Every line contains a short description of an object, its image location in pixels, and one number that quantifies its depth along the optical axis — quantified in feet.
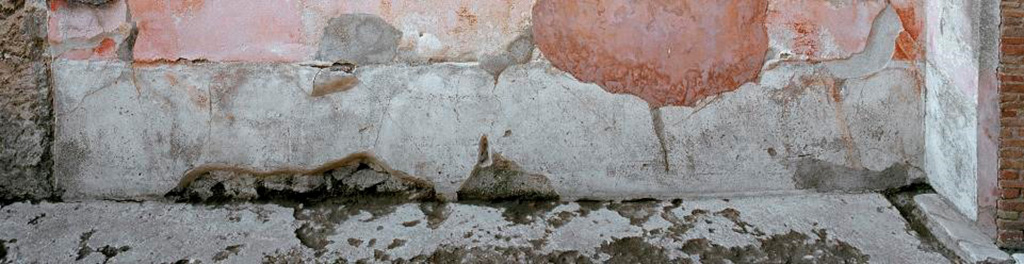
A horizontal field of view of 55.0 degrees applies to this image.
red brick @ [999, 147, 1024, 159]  7.97
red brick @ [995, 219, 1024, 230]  8.05
